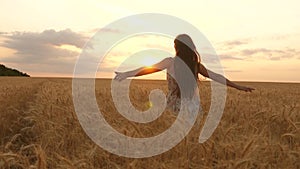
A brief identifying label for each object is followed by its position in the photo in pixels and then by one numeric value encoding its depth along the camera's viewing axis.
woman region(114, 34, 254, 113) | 5.68
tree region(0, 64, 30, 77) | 63.28
